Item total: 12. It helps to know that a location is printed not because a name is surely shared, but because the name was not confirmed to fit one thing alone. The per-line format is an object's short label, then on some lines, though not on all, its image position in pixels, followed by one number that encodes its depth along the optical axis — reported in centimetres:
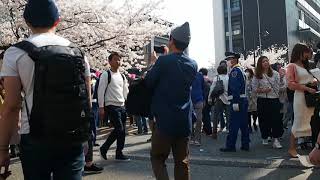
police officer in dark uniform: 604
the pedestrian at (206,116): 844
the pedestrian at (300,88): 507
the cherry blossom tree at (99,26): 1000
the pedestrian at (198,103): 690
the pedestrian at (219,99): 776
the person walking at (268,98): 639
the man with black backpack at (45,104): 196
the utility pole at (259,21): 4901
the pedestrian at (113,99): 535
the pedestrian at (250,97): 770
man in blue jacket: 325
